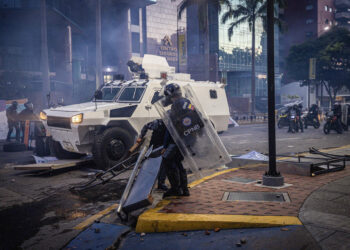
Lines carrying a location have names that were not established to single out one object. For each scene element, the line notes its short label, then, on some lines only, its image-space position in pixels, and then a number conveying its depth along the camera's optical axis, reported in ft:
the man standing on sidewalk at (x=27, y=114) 46.21
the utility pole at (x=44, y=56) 89.86
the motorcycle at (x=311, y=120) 68.08
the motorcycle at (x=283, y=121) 68.23
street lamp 18.21
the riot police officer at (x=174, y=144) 16.49
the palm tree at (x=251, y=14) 108.99
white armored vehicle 25.27
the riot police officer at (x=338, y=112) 54.85
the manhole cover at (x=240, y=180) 19.99
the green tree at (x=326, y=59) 127.24
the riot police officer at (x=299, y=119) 59.69
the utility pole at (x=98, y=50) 93.69
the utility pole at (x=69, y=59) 116.16
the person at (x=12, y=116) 48.08
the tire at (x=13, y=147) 39.96
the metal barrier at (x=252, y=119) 96.28
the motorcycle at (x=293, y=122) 58.65
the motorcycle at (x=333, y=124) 55.06
